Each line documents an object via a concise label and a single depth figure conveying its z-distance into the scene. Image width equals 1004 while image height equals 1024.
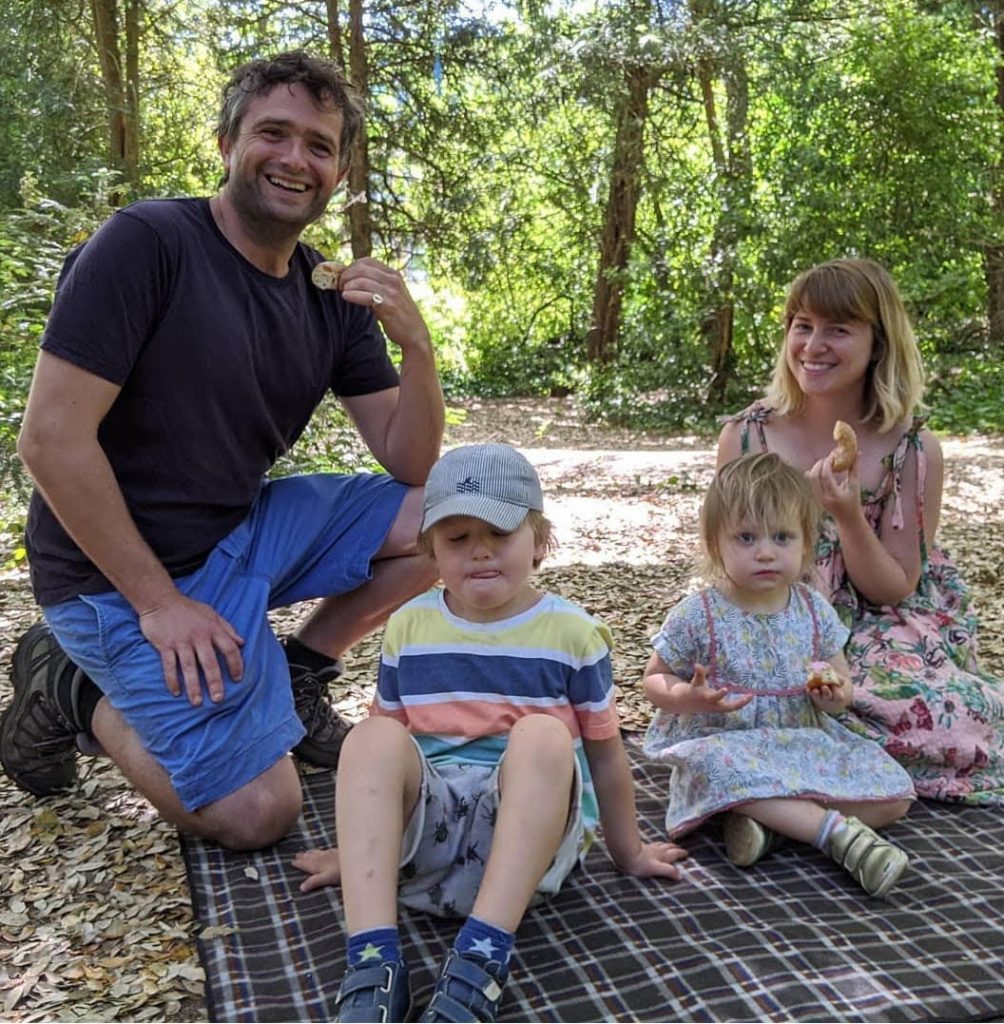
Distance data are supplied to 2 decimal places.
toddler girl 2.45
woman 2.78
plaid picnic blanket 1.91
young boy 1.92
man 2.52
